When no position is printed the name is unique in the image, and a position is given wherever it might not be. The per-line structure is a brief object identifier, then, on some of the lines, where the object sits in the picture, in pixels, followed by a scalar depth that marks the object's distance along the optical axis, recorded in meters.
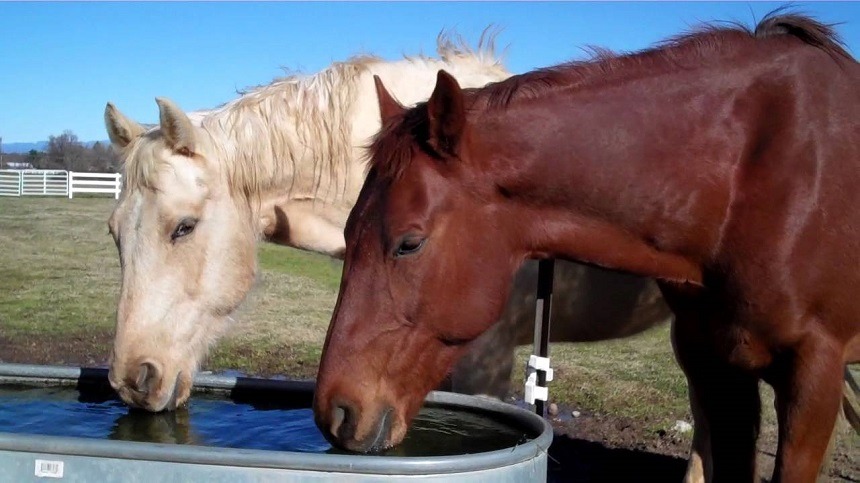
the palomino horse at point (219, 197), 3.24
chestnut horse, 2.18
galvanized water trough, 1.97
